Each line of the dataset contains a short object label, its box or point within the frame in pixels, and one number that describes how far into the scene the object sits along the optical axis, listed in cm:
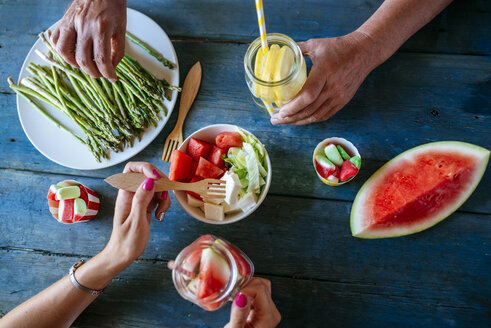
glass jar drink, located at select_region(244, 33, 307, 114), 59
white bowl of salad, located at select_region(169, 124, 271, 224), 65
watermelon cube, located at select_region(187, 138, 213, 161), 67
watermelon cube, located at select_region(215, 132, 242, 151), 67
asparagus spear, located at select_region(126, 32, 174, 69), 72
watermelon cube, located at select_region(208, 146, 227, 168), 67
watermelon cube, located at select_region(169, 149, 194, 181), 66
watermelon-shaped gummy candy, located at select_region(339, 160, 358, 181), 66
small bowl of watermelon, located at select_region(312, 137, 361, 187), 67
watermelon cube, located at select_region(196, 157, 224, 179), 66
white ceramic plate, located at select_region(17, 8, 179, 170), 71
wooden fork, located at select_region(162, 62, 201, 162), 73
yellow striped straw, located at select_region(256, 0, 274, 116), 54
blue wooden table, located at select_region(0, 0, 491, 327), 69
